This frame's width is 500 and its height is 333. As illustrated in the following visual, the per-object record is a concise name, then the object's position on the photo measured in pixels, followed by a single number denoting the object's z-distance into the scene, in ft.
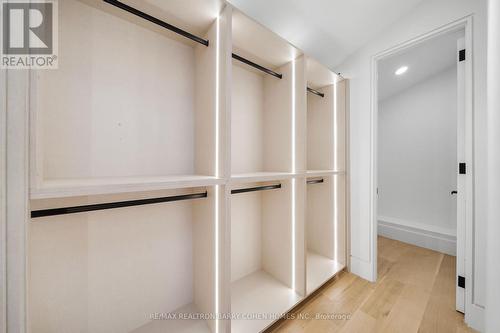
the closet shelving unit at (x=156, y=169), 3.16
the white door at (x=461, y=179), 5.05
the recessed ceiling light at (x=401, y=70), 8.35
